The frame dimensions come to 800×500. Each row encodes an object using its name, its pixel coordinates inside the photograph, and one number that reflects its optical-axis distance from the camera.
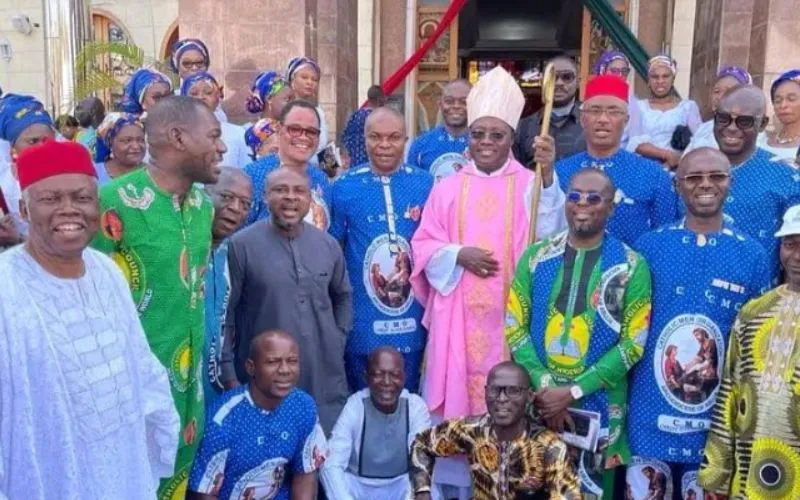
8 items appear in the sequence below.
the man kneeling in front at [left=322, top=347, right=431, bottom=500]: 3.88
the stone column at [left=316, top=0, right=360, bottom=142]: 7.55
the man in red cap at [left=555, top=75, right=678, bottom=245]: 3.81
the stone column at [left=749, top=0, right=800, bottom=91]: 6.13
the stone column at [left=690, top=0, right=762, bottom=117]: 7.19
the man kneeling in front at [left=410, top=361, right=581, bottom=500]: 3.33
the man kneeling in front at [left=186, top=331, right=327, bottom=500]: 3.28
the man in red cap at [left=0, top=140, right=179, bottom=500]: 2.14
